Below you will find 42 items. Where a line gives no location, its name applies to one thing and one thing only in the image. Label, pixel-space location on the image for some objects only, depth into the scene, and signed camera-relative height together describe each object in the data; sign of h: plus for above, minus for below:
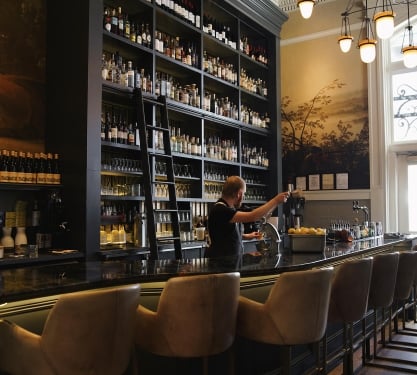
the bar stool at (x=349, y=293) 2.96 -0.51
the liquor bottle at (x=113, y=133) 4.51 +0.77
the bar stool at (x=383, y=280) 3.48 -0.51
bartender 3.46 -0.07
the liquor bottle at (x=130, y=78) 4.66 +1.33
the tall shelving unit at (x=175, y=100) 4.02 +1.18
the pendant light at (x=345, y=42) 4.73 +1.71
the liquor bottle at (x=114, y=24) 4.59 +1.84
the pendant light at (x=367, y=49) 4.43 +1.52
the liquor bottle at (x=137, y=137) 4.73 +0.76
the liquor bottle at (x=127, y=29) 4.75 +1.85
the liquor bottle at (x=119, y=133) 4.57 +0.77
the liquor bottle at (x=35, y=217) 3.96 -0.03
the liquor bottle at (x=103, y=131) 4.41 +0.77
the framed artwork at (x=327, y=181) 7.69 +0.50
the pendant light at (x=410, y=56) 4.63 +1.53
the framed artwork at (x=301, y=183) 7.96 +0.49
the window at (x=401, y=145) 7.29 +1.02
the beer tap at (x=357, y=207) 5.54 +0.04
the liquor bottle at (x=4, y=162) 3.70 +0.41
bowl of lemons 3.46 -0.22
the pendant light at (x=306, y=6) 4.07 +1.79
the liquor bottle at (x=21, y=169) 3.70 +0.36
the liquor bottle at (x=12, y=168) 3.65 +0.36
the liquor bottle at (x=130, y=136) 4.66 +0.76
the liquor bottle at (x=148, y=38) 4.96 +1.84
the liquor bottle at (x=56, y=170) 3.99 +0.37
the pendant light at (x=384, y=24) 4.04 +1.62
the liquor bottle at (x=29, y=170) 3.78 +0.36
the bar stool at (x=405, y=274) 3.96 -0.53
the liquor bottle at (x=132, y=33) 4.81 +1.84
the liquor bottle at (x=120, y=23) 4.65 +1.87
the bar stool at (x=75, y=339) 1.74 -0.48
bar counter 2.00 -0.30
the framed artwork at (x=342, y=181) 7.55 +0.50
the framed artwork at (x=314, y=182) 7.83 +0.50
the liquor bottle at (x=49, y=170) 3.93 +0.37
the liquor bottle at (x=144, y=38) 4.93 +1.83
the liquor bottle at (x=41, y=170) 3.87 +0.36
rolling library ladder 4.34 +0.40
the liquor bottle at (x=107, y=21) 4.48 +1.85
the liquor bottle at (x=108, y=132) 4.47 +0.77
